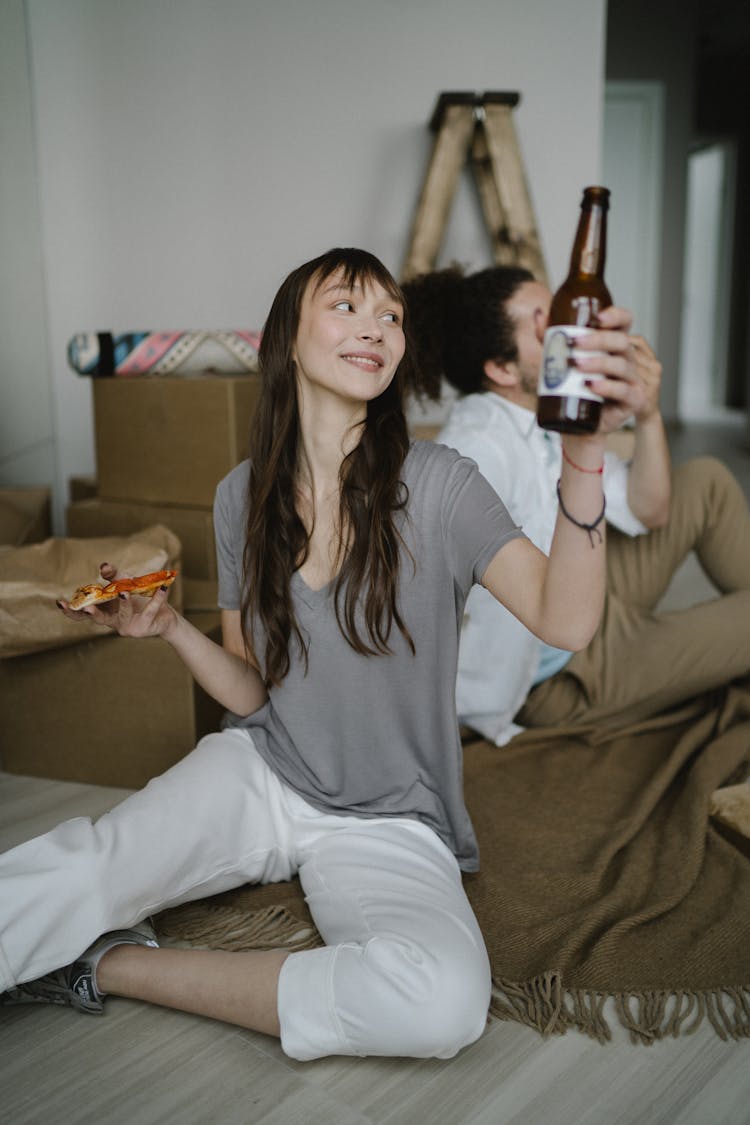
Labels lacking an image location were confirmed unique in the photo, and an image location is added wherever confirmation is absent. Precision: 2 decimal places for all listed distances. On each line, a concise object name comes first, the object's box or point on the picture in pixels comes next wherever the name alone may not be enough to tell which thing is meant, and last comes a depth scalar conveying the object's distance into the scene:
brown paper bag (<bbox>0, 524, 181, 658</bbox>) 1.58
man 1.72
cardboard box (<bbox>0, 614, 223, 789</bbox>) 1.64
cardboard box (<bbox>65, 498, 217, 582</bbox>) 1.98
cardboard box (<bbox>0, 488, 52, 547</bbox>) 2.23
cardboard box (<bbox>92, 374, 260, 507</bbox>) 1.92
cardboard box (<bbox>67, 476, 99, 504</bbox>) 2.51
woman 0.98
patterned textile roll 2.09
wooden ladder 2.56
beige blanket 1.12
